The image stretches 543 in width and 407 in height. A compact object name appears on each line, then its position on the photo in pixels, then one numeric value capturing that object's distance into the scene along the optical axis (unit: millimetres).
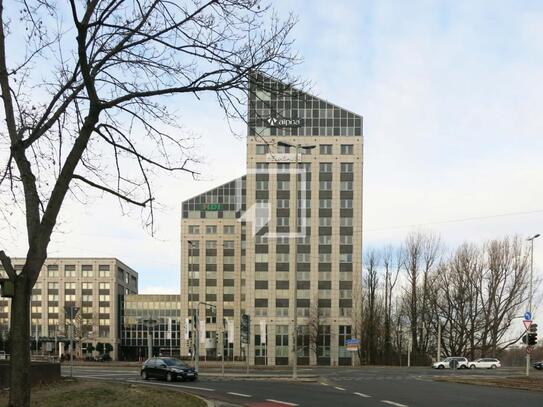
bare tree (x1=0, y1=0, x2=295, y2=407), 9969
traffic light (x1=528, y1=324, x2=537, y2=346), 35406
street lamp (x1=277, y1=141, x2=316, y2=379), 36497
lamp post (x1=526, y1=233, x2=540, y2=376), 52872
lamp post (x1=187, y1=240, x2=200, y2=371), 43875
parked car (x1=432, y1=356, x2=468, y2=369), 63719
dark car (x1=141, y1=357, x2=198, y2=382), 34188
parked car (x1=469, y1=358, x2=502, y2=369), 66938
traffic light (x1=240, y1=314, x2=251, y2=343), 39656
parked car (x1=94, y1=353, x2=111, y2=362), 101456
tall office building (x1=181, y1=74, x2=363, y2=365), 102375
